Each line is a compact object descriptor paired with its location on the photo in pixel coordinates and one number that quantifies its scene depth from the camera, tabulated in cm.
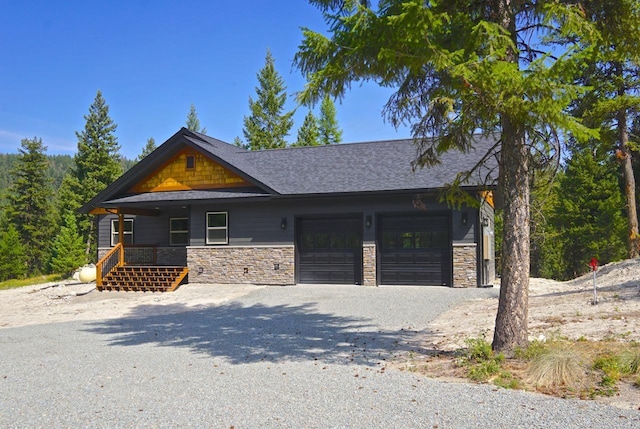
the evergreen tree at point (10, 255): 3781
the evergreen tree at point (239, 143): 4312
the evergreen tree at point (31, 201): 4141
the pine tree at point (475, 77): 539
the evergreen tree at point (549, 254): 3494
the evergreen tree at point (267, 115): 4103
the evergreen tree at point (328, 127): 4225
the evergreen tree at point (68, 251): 3444
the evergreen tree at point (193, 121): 5125
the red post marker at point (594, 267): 976
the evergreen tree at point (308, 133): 4091
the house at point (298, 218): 1584
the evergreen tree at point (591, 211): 3166
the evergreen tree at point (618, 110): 1717
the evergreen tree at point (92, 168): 4069
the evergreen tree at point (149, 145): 5452
